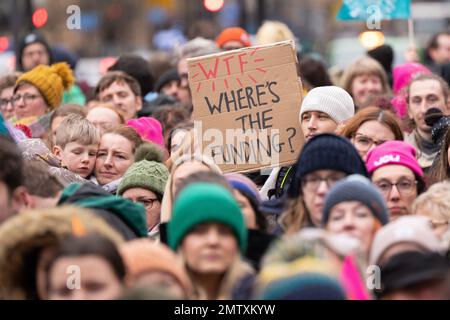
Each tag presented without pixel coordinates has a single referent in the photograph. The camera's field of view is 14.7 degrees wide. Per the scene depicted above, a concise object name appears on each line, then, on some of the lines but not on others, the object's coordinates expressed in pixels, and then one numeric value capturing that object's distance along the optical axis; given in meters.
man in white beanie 11.32
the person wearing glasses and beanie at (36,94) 14.53
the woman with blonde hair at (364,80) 15.20
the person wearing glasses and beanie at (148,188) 11.11
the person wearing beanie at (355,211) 8.46
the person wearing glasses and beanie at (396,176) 10.33
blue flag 15.07
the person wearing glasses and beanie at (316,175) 9.22
